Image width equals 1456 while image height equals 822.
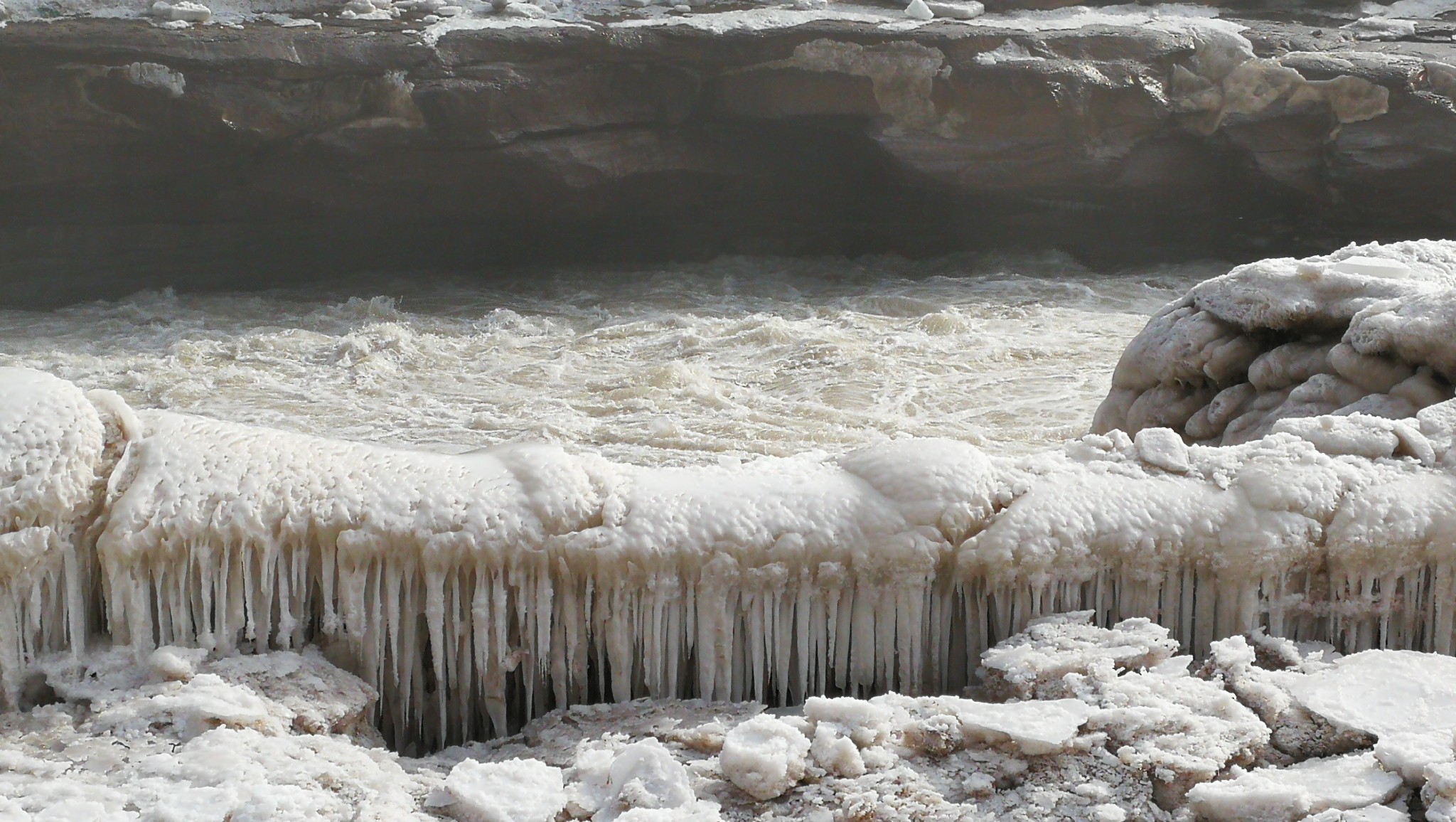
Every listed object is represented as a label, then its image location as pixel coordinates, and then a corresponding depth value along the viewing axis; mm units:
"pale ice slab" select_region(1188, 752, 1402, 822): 4168
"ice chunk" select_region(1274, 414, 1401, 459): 5738
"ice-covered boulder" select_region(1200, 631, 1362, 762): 4570
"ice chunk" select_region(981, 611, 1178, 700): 4805
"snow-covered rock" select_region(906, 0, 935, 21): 19125
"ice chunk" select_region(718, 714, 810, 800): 4301
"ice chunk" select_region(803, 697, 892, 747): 4453
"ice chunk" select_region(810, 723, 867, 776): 4355
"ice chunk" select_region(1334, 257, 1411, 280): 8641
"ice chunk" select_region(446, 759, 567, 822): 4227
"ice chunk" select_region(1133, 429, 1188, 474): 5531
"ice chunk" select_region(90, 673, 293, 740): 4449
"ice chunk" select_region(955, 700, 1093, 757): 4410
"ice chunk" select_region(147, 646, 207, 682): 4637
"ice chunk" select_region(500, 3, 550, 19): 18469
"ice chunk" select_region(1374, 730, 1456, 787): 4262
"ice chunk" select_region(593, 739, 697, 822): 4230
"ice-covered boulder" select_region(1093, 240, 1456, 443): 7586
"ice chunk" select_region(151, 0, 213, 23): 17516
